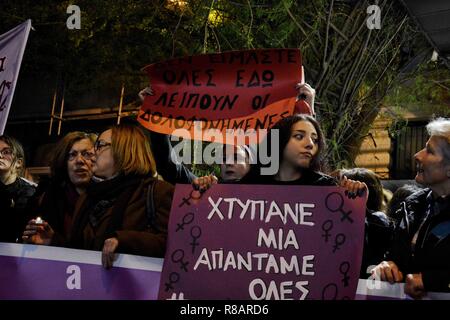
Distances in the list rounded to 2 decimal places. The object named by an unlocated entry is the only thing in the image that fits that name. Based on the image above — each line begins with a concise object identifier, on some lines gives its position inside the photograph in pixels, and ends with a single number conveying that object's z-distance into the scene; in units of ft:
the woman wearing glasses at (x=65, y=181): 14.17
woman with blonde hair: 11.92
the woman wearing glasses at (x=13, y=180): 15.63
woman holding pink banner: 12.00
